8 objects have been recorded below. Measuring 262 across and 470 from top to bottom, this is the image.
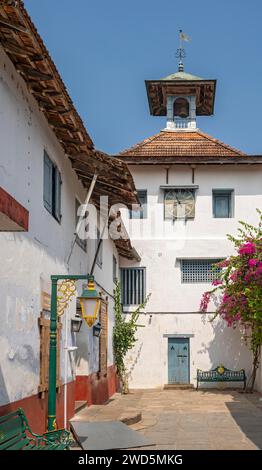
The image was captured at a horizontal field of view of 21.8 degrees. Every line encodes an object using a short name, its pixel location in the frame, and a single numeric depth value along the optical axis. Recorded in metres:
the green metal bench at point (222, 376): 22.00
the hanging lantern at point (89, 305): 9.00
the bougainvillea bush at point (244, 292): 18.25
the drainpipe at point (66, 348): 11.62
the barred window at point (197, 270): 22.75
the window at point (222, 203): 23.02
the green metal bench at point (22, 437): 6.93
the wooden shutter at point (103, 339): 17.58
